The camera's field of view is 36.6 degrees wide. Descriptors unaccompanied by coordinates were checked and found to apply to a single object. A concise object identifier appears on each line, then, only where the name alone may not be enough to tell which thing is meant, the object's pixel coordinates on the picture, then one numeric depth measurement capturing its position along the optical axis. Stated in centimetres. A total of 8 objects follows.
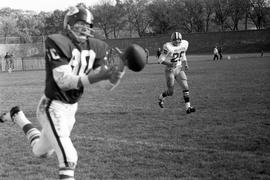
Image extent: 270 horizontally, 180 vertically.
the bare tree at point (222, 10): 8138
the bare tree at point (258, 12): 7900
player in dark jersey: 477
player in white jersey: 1293
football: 459
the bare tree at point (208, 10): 8262
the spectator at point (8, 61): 4411
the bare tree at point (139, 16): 9038
